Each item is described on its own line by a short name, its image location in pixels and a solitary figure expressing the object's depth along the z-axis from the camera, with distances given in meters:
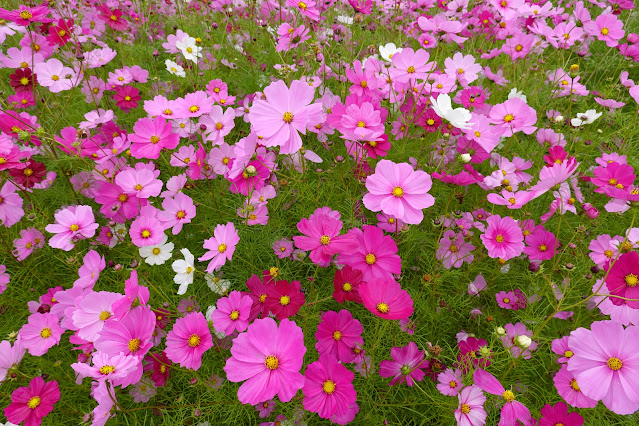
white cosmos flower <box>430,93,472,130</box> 1.03
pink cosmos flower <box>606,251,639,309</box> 0.83
